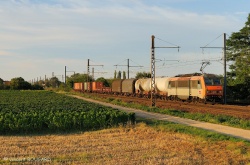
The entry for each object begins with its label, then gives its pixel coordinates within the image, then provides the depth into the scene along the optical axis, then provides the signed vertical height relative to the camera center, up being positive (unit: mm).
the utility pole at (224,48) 35031 +3825
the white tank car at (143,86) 49194 +466
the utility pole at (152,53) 31234 +2939
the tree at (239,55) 43116 +4281
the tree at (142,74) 89362 +3648
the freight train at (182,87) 34844 +202
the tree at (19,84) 111562 +1615
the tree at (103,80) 90144 +2449
